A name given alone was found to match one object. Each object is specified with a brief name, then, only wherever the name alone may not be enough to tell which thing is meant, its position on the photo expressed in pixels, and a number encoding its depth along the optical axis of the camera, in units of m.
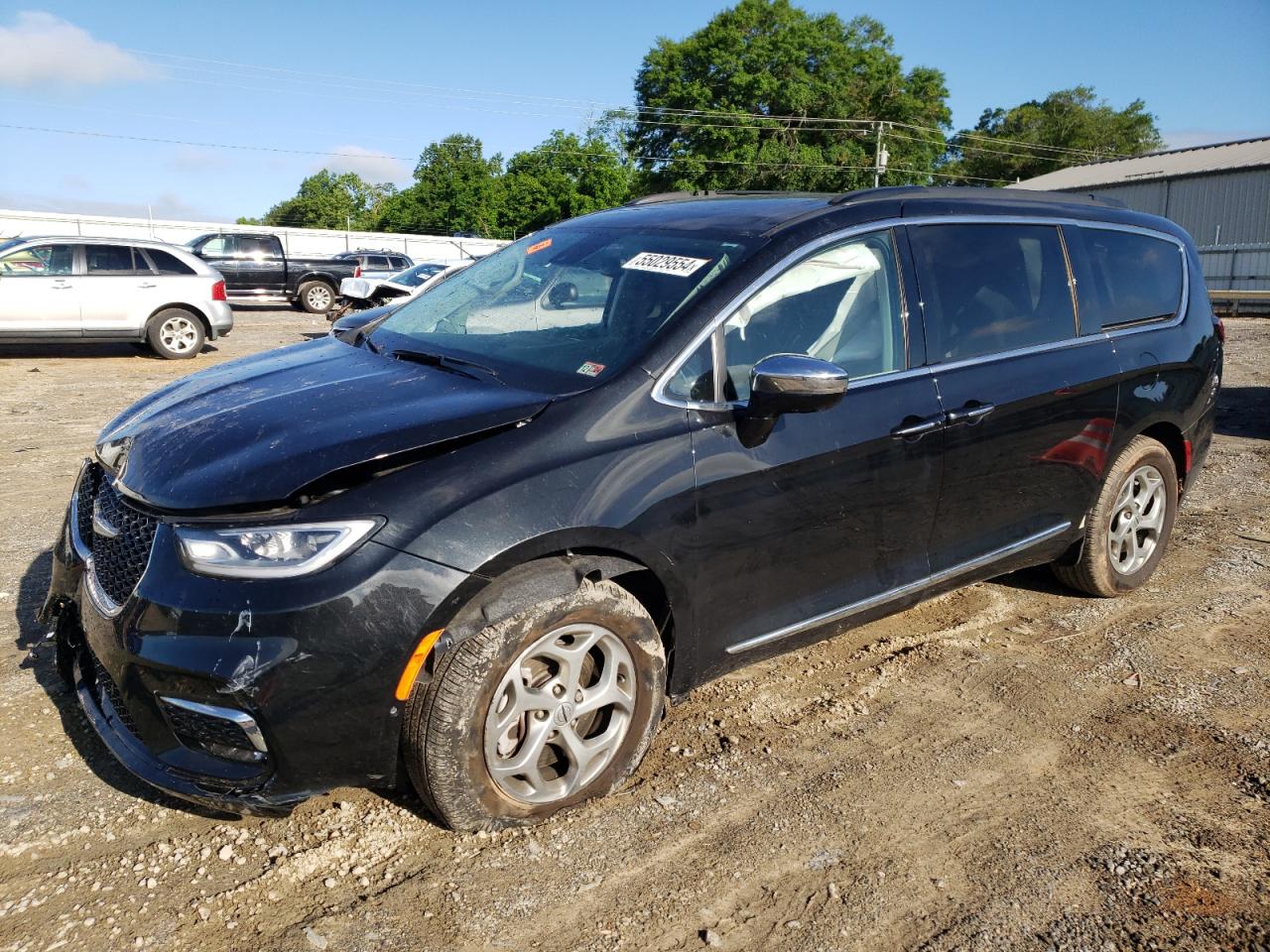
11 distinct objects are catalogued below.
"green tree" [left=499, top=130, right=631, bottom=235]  60.47
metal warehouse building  39.47
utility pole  50.13
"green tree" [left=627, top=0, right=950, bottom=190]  54.38
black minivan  2.57
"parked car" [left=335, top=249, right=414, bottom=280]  25.09
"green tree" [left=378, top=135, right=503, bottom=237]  64.12
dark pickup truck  21.84
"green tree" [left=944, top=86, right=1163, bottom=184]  73.56
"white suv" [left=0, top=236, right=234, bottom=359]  13.26
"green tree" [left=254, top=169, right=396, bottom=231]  82.00
